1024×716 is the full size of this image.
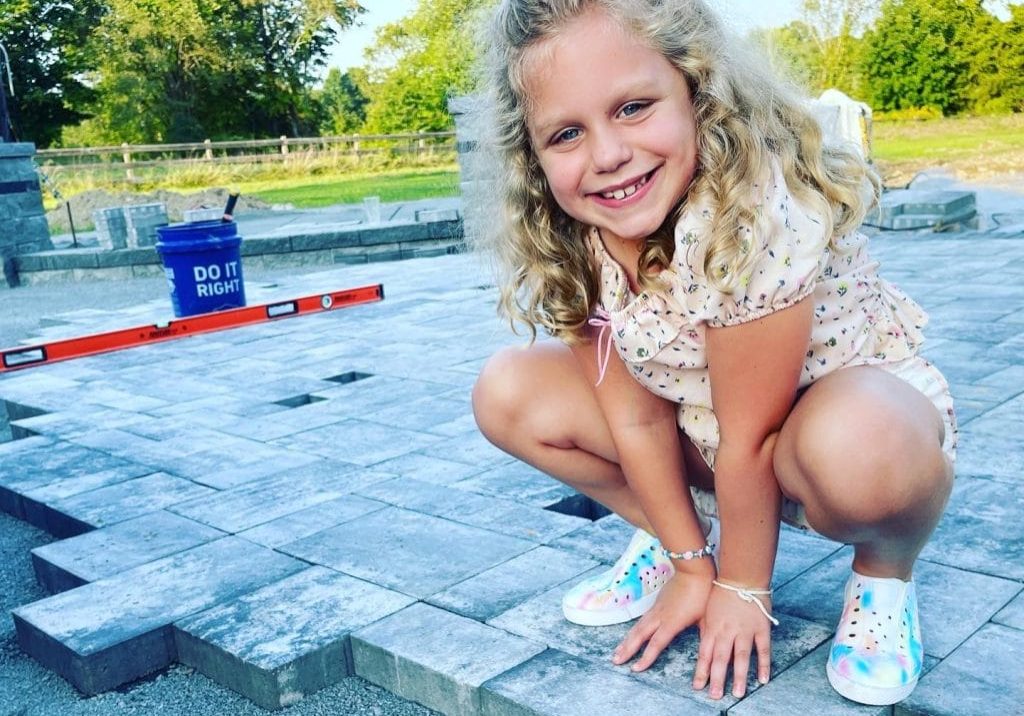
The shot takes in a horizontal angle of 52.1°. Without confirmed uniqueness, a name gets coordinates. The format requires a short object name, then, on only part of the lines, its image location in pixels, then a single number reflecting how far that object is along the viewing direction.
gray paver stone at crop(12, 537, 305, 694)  2.05
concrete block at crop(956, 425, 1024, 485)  2.59
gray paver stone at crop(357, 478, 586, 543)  2.46
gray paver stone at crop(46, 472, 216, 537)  2.85
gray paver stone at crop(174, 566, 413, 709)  1.92
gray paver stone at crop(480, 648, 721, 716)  1.62
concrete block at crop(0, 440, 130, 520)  3.17
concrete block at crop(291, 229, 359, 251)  9.60
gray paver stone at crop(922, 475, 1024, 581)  2.07
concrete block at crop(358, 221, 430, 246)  9.59
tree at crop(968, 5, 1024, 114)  23.48
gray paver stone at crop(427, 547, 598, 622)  2.05
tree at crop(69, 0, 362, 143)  36.03
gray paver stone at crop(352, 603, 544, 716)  1.79
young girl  1.55
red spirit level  5.20
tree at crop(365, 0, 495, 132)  38.66
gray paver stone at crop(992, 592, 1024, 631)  1.79
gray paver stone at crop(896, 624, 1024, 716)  1.53
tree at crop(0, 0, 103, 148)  31.95
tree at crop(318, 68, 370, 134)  43.59
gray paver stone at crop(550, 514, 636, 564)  2.26
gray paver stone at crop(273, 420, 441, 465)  3.23
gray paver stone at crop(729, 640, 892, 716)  1.56
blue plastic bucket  6.09
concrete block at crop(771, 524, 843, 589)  2.08
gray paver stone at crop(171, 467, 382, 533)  2.74
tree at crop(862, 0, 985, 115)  24.27
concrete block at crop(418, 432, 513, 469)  3.07
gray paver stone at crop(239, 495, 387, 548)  2.57
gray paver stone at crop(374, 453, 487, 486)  2.93
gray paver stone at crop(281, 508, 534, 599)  2.24
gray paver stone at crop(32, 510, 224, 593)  2.48
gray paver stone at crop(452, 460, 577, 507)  2.72
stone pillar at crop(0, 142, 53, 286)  10.27
